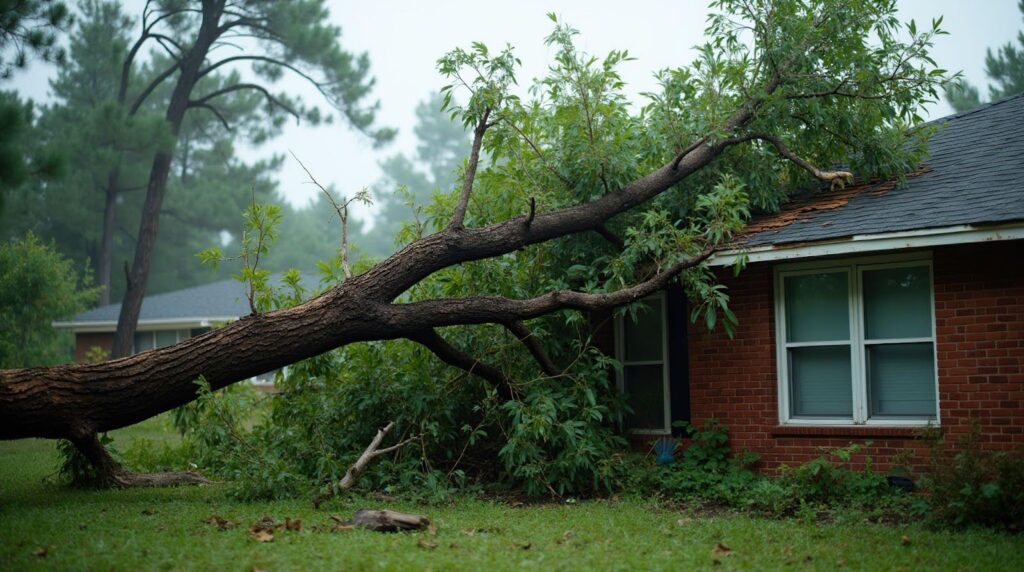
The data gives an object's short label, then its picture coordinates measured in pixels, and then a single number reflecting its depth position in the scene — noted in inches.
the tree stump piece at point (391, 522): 301.1
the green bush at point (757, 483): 348.8
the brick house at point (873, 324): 346.6
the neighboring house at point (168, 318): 1106.7
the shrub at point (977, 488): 294.5
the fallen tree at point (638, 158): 387.2
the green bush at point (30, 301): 864.3
